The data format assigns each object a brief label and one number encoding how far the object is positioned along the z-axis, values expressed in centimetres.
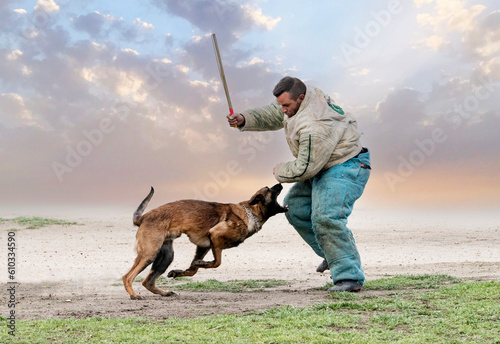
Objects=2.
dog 739
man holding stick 755
